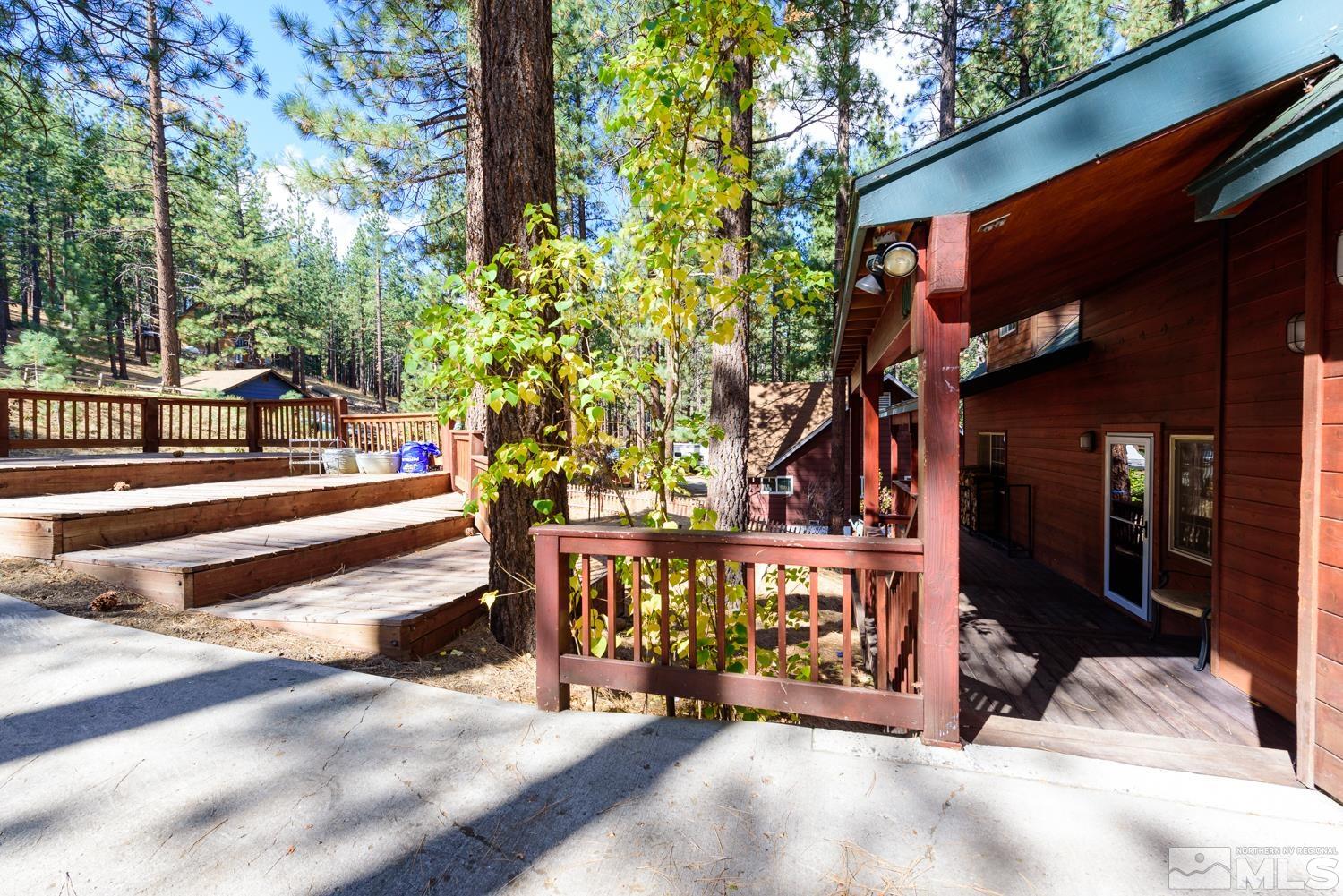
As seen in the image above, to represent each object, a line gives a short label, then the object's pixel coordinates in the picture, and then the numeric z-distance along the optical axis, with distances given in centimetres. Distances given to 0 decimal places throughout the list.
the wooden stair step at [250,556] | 343
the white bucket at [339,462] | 795
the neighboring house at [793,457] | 1655
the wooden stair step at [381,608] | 321
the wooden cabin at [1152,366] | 198
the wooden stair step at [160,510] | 377
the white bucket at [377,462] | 805
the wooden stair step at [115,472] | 482
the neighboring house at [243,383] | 2445
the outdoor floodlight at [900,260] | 221
